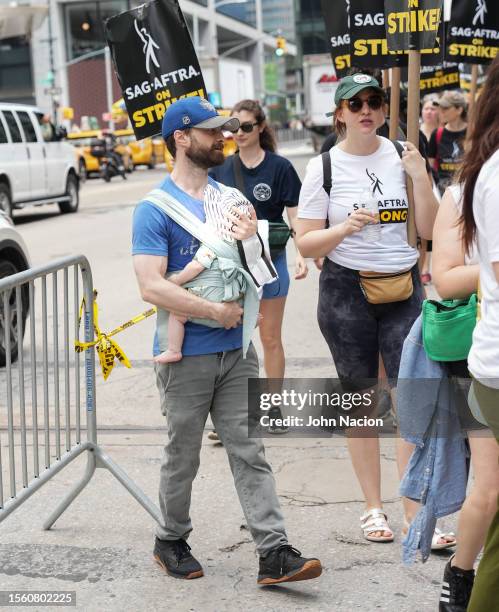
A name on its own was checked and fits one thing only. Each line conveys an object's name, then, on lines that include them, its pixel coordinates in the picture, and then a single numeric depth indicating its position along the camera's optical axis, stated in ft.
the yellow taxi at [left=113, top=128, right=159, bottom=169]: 130.31
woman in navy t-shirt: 19.35
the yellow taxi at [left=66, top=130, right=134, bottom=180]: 110.69
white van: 65.21
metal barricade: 12.96
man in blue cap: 12.64
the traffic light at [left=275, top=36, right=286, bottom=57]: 182.29
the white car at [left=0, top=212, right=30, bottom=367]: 26.17
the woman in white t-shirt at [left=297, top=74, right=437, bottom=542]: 14.16
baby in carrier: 12.69
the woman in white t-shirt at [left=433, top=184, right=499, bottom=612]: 10.41
